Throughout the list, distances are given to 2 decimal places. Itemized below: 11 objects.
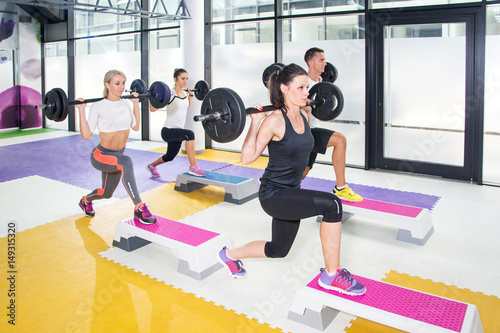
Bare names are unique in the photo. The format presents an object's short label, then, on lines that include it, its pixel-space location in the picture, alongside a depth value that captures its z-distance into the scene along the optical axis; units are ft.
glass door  14.69
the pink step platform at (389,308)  6.01
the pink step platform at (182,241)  8.46
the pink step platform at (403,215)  10.00
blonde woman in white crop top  10.28
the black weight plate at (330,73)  13.62
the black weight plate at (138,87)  13.34
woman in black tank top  6.57
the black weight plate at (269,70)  12.98
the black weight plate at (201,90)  15.94
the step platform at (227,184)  13.03
